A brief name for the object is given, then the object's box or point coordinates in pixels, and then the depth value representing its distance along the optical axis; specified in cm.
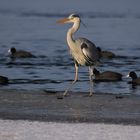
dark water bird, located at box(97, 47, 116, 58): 2544
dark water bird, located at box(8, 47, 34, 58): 2575
